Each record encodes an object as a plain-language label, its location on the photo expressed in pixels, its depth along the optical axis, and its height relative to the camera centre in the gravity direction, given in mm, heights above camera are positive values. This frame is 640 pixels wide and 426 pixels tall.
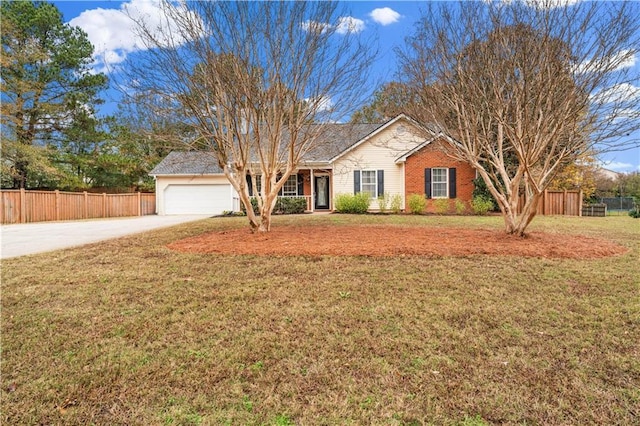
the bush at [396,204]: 16922 -29
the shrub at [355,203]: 16766 +74
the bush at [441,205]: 16453 -110
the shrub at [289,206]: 17891 -19
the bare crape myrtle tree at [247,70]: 7145 +2995
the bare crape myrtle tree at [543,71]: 6238 +2522
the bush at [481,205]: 16031 -108
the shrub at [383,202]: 17067 +107
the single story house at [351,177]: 17234 +1543
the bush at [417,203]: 16219 +25
